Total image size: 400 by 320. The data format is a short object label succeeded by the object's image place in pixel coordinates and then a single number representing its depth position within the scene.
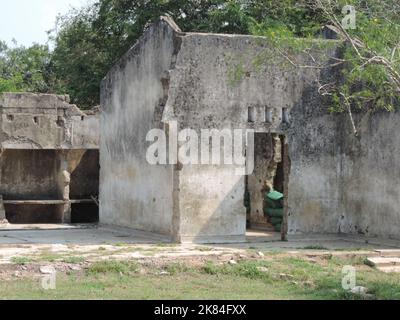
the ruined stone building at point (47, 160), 23.38
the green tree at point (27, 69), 36.78
